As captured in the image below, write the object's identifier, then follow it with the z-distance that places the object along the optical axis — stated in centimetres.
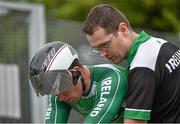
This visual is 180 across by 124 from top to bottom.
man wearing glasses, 970
